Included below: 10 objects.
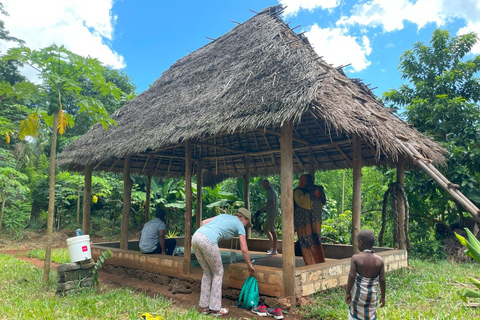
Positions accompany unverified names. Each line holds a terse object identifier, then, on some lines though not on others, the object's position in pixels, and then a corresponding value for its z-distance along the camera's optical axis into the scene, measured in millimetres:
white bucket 5512
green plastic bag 4730
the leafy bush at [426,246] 8891
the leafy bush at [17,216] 14030
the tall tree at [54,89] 5297
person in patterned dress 5922
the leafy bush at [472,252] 2098
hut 4812
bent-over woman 4559
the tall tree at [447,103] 8891
